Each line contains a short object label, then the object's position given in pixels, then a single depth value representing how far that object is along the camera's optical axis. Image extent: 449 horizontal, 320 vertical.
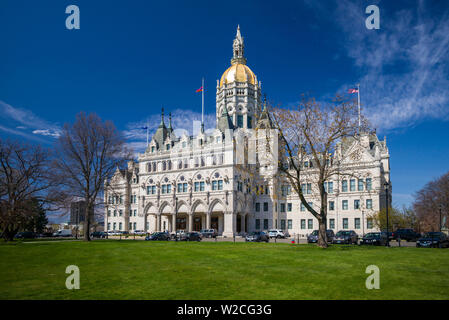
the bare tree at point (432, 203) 58.91
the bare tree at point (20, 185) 38.28
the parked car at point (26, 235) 58.58
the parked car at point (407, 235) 42.72
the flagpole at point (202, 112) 71.72
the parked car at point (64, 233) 73.19
